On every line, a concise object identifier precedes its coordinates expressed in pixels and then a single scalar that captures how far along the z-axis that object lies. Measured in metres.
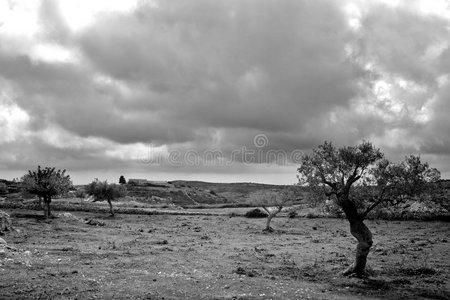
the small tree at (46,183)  71.69
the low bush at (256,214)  87.88
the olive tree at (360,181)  25.80
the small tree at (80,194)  131.62
